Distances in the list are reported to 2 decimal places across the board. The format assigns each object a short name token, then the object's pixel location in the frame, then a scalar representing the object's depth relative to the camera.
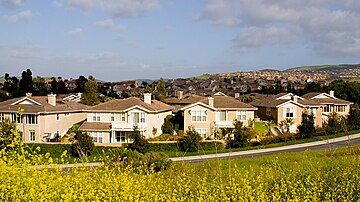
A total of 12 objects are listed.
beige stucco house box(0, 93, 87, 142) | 41.56
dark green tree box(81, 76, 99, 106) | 60.74
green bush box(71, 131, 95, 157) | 34.69
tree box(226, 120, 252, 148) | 39.16
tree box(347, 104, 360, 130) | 48.03
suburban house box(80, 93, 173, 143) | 41.28
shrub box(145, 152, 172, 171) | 19.23
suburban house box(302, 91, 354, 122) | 57.12
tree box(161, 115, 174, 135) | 44.78
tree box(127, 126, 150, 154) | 35.28
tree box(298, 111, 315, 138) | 43.62
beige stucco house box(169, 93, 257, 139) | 44.22
